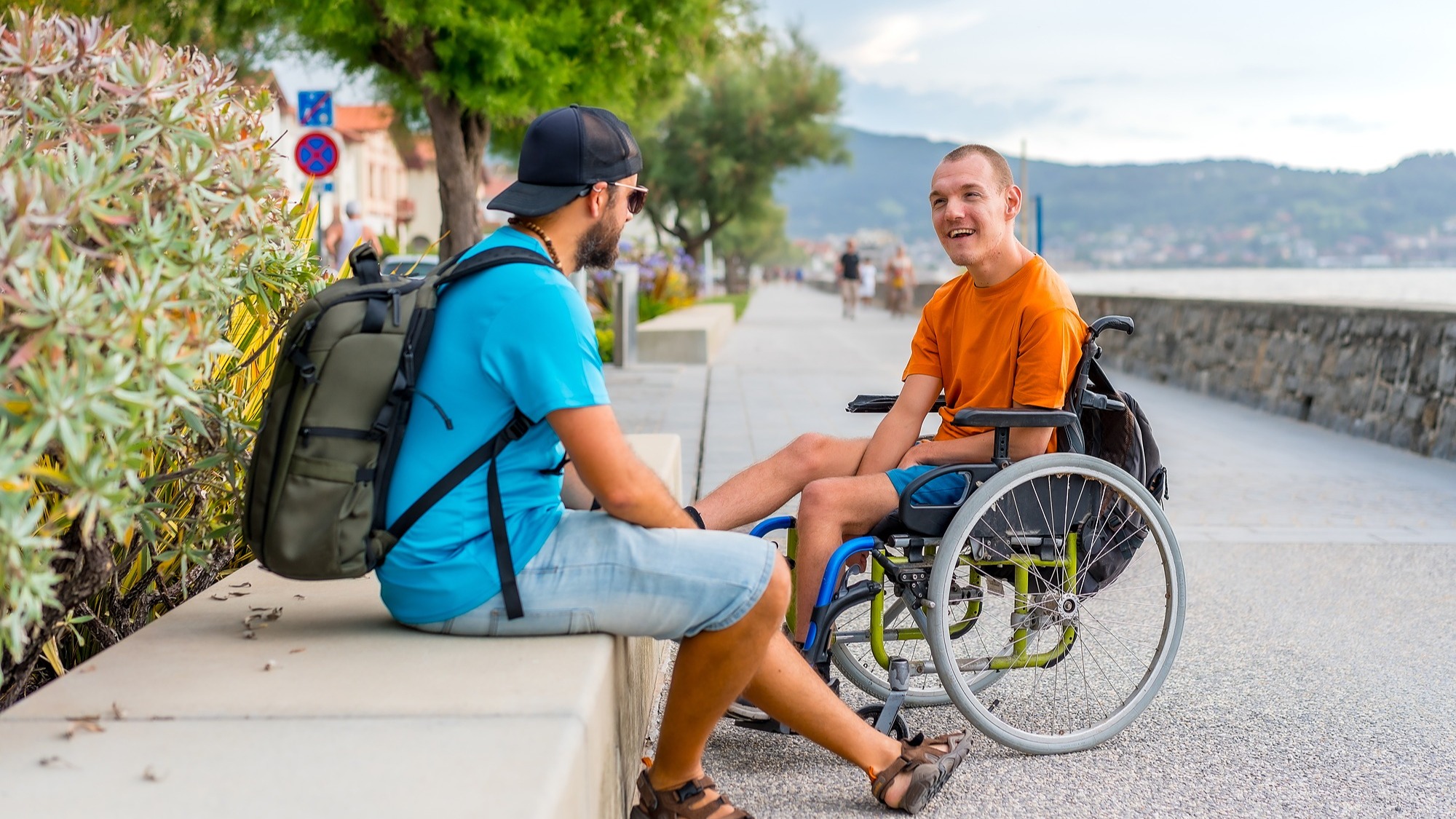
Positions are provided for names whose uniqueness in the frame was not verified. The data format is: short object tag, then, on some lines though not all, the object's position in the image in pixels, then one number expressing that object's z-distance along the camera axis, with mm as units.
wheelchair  3215
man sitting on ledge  2469
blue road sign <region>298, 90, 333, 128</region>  14468
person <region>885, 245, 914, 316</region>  31906
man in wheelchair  3334
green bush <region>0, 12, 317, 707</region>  1993
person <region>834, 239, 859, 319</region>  31641
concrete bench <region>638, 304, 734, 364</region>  15828
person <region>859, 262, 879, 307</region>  42456
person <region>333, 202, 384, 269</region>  13836
